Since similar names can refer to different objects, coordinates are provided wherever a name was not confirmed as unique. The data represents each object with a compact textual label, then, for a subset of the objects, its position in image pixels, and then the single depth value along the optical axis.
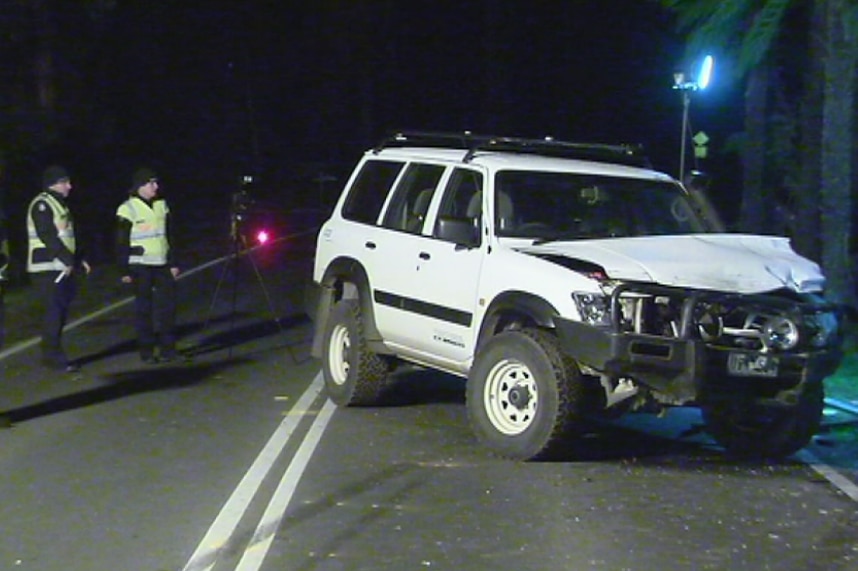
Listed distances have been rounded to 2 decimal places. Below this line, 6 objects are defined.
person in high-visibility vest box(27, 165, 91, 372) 12.89
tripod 14.21
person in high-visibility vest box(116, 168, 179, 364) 13.38
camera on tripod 14.16
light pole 19.00
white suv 8.76
